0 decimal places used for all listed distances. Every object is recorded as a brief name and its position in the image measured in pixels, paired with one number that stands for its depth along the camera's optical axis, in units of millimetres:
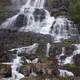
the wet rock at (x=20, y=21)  34797
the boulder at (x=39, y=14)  35219
